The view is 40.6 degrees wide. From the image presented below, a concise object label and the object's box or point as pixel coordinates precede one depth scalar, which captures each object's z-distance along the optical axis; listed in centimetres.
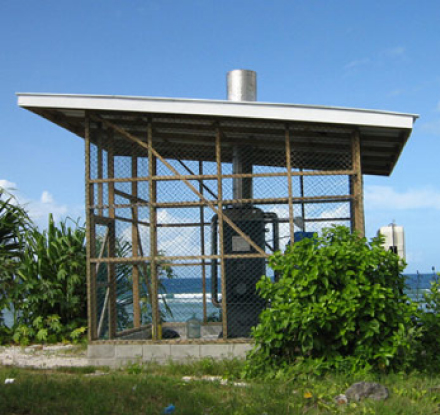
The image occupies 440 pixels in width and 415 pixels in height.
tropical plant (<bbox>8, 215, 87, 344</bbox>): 1138
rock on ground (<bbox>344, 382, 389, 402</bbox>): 634
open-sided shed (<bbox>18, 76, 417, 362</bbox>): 876
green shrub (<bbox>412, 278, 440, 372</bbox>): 793
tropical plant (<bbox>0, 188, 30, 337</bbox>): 1195
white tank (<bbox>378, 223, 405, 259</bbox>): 959
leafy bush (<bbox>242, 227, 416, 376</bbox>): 715
